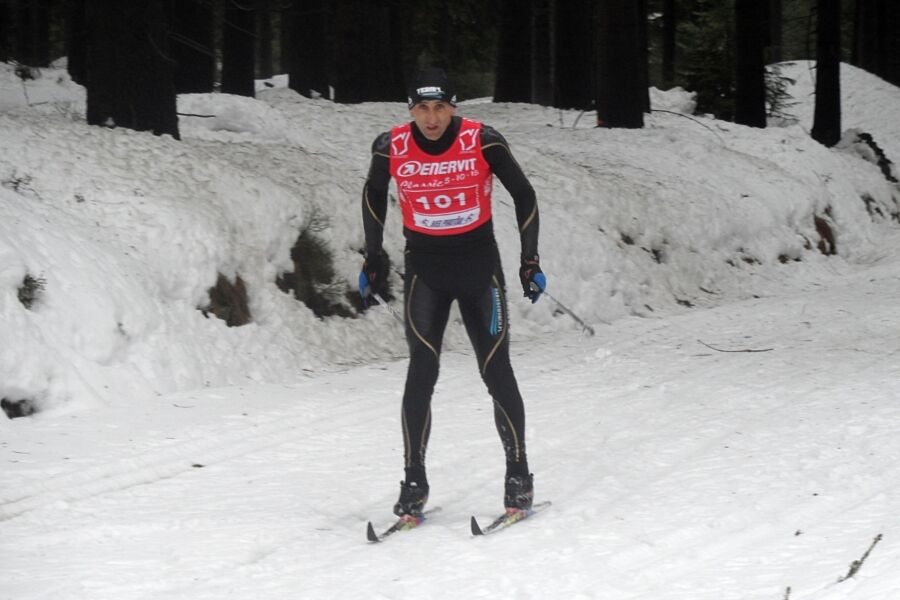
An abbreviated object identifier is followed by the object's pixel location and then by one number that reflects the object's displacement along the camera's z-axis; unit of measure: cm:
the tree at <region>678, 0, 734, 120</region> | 5237
